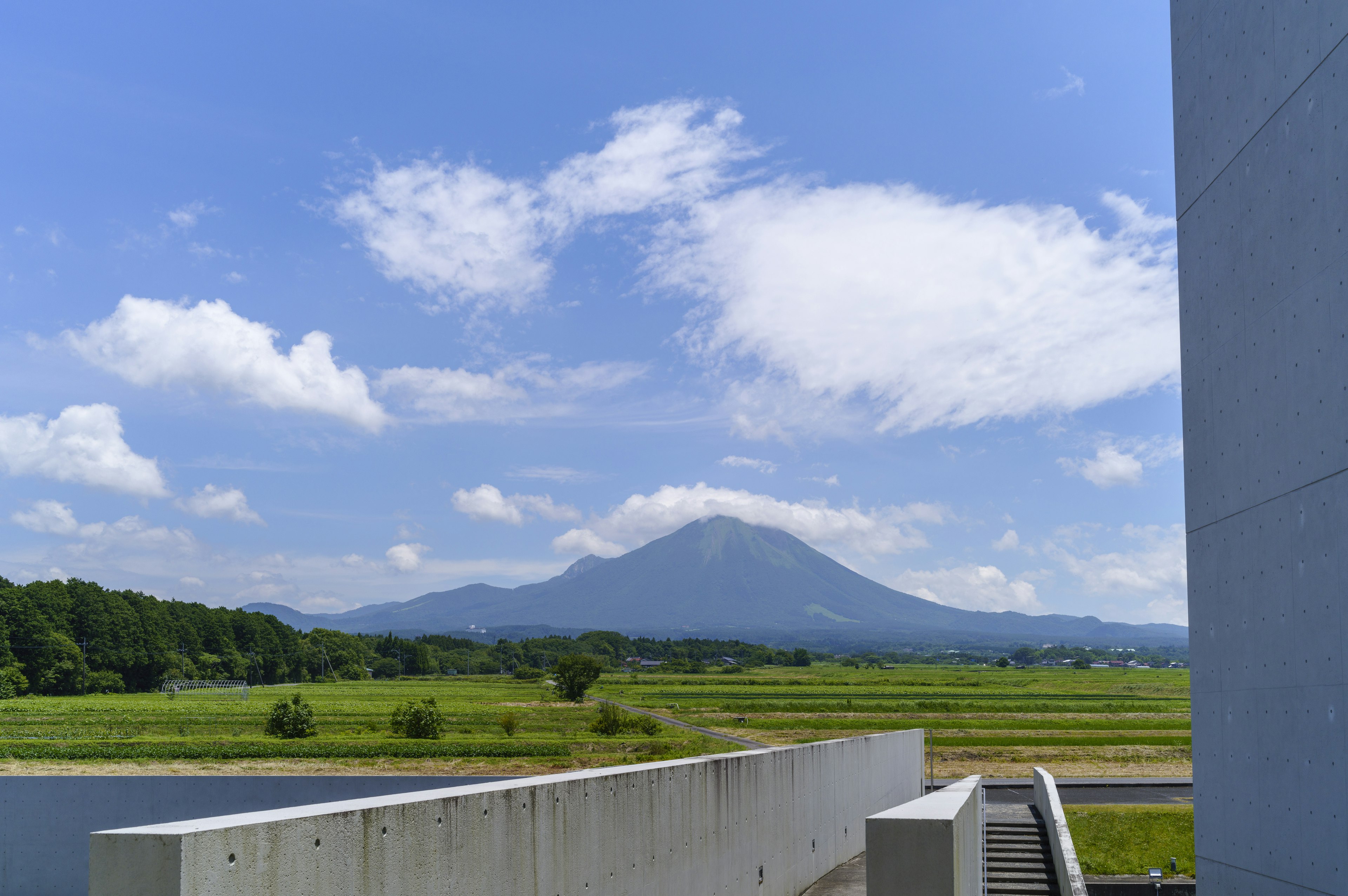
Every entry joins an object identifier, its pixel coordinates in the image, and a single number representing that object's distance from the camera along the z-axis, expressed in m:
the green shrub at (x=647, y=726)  50.62
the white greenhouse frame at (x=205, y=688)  87.00
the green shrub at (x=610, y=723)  50.59
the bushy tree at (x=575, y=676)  81.94
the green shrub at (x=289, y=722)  46.94
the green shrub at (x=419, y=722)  46.31
